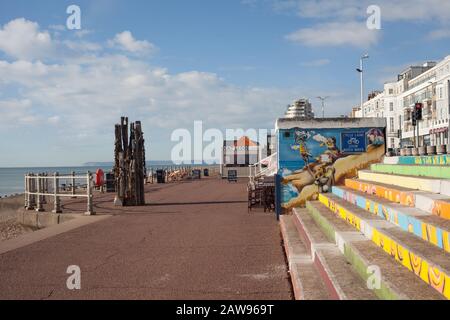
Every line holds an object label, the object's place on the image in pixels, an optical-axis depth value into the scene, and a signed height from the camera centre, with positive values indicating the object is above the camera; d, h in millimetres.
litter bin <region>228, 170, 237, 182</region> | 35781 -1574
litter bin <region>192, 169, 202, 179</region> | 45969 -1682
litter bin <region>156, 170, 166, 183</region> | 38625 -1538
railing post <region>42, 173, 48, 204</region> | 17922 -930
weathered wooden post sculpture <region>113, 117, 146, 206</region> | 18016 -433
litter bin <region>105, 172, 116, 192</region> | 27562 -1431
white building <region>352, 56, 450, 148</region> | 51969 +7796
